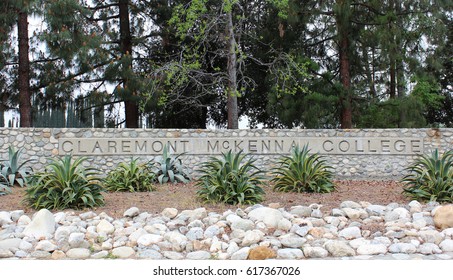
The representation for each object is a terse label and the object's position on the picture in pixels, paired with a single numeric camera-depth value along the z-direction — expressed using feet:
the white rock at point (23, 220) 20.64
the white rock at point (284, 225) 19.69
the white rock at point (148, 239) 18.38
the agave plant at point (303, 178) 27.22
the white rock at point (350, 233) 19.04
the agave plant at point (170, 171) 33.06
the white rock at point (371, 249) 17.66
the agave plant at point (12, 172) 30.78
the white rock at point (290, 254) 17.34
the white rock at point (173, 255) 17.57
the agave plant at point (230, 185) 23.94
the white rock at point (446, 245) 17.94
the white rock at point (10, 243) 18.12
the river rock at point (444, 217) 19.86
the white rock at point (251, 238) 18.21
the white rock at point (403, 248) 17.74
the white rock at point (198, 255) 17.43
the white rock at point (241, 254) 17.25
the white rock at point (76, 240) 18.11
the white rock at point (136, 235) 18.72
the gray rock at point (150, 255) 17.49
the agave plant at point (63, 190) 23.04
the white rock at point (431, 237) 18.58
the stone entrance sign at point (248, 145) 39.29
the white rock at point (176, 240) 18.16
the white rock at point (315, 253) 17.44
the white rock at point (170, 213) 21.42
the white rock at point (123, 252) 17.65
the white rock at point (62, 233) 18.81
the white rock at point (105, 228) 19.51
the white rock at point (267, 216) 19.92
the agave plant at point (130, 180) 29.19
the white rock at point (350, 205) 22.86
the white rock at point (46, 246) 18.00
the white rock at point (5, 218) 20.72
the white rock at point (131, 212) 21.57
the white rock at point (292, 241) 18.13
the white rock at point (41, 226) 19.18
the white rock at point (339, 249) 17.56
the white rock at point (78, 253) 17.53
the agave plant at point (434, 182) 23.95
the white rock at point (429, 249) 17.75
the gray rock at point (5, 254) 17.81
